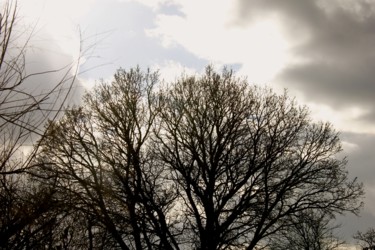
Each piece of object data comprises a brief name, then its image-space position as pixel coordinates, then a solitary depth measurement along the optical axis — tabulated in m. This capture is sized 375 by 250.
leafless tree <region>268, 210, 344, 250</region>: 38.06
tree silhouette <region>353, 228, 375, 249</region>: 41.71
